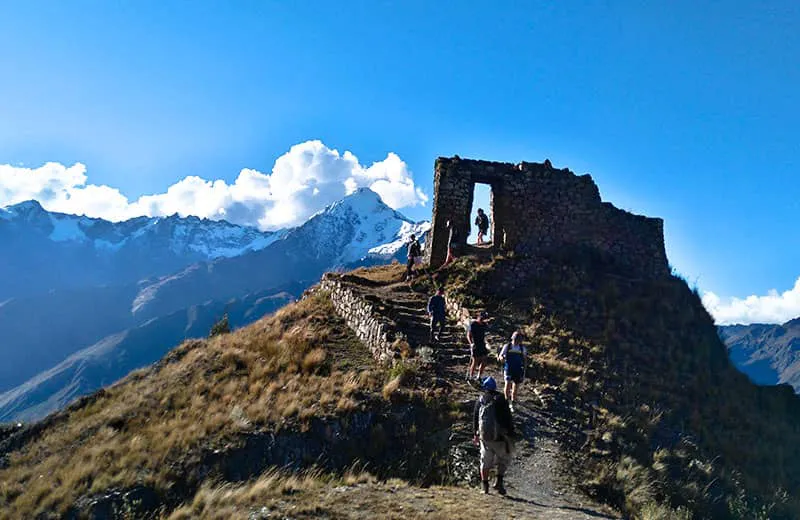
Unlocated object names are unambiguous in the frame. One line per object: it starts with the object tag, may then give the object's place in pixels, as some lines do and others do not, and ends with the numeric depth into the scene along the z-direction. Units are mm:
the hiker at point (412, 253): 27141
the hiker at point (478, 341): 16516
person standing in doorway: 28422
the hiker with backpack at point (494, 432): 10820
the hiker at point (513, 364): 14938
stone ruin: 26797
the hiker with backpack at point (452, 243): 26278
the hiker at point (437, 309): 19516
